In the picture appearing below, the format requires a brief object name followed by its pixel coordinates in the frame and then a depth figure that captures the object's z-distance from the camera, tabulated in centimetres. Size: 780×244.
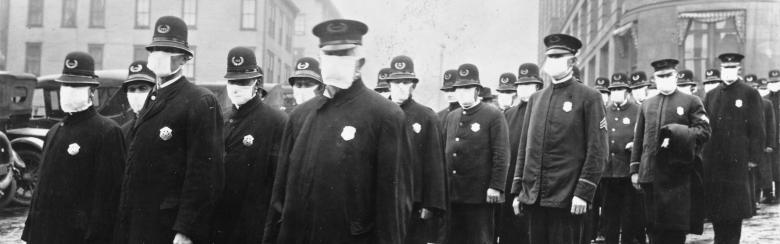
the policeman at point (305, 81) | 763
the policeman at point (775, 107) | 1340
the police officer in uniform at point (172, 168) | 462
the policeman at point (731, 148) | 847
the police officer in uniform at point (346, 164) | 400
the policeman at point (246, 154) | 597
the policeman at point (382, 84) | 1060
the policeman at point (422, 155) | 601
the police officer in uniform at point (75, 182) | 555
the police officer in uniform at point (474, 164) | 788
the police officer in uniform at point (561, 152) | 601
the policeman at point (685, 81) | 1016
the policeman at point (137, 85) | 721
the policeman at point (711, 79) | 1093
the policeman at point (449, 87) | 916
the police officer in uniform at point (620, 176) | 948
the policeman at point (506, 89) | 1040
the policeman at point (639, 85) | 1080
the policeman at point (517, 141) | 902
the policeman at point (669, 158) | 747
